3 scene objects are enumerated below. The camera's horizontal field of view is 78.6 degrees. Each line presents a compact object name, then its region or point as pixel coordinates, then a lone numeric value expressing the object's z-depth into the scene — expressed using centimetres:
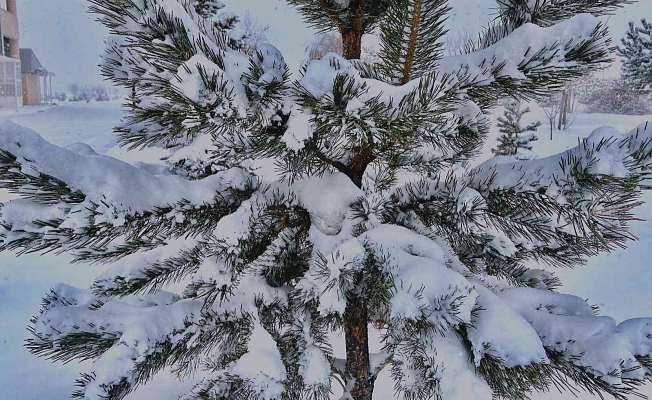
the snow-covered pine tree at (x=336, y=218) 74
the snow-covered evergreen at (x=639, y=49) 733
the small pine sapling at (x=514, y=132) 760
